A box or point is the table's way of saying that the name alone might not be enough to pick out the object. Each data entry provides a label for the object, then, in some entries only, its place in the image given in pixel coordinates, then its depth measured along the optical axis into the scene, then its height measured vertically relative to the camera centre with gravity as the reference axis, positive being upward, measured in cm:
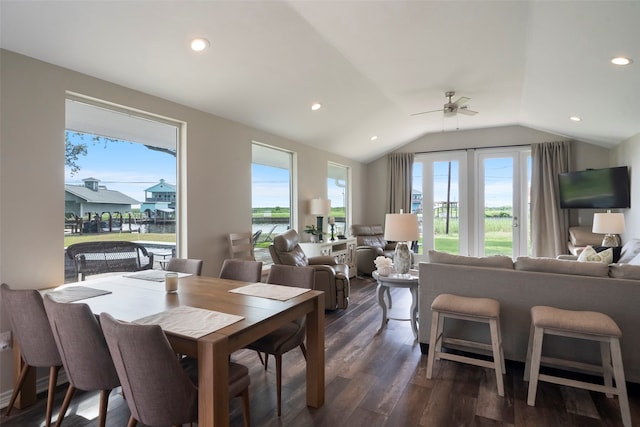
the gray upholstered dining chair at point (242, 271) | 284 -47
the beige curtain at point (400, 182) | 762 +76
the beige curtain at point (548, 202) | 614 +24
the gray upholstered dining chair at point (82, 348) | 162 -66
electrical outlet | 225 -83
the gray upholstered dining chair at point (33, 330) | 192 -66
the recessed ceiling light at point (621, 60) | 283 +131
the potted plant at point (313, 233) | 558 -29
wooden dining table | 143 -53
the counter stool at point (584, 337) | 203 -77
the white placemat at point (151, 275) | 270 -49
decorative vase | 352 -59
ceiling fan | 448 +145
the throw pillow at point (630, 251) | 358 -41
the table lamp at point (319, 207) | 564 +14
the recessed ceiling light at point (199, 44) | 273 +142
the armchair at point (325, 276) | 415 -75
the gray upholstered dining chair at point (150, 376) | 137 -67
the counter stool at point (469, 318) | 238 -76
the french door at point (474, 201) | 673 +30
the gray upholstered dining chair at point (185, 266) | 298 -45
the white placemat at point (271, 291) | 215 -51
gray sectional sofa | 236 -60
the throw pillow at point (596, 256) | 322 -41
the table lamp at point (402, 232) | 340 -17
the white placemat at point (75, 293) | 209 -50
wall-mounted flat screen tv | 498 +41
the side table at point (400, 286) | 332 -72
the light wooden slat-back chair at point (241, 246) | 417 -38
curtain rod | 664 +140
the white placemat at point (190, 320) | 154 -52
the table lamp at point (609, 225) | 451 -15
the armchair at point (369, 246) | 646 -62
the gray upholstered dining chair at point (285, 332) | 219 -80
